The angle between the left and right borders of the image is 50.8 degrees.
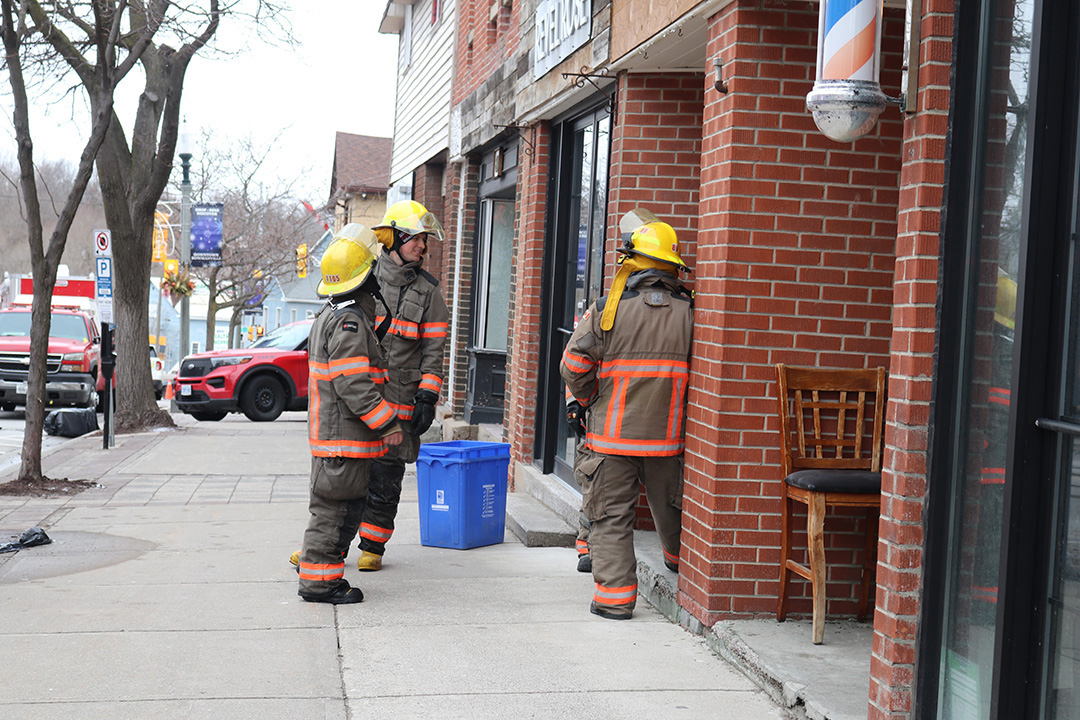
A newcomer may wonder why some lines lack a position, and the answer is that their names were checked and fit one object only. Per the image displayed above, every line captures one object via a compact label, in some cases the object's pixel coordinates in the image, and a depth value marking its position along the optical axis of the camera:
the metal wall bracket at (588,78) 7.41
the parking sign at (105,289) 13.46
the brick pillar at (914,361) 3.65
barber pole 3.75
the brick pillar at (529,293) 9.23
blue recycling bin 7.21
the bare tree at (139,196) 15.23
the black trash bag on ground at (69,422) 15.64
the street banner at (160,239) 34.19
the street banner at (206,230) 25.34
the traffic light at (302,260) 37.41
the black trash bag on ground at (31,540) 7.26
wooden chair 4.78
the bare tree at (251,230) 37.94
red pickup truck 18.33
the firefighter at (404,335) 6.57
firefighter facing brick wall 5.64
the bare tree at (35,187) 9.92
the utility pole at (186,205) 22.08
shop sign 7.71
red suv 17.34
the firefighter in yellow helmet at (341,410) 5.73
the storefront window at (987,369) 3.36
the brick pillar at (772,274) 5.17
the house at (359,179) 42.50
